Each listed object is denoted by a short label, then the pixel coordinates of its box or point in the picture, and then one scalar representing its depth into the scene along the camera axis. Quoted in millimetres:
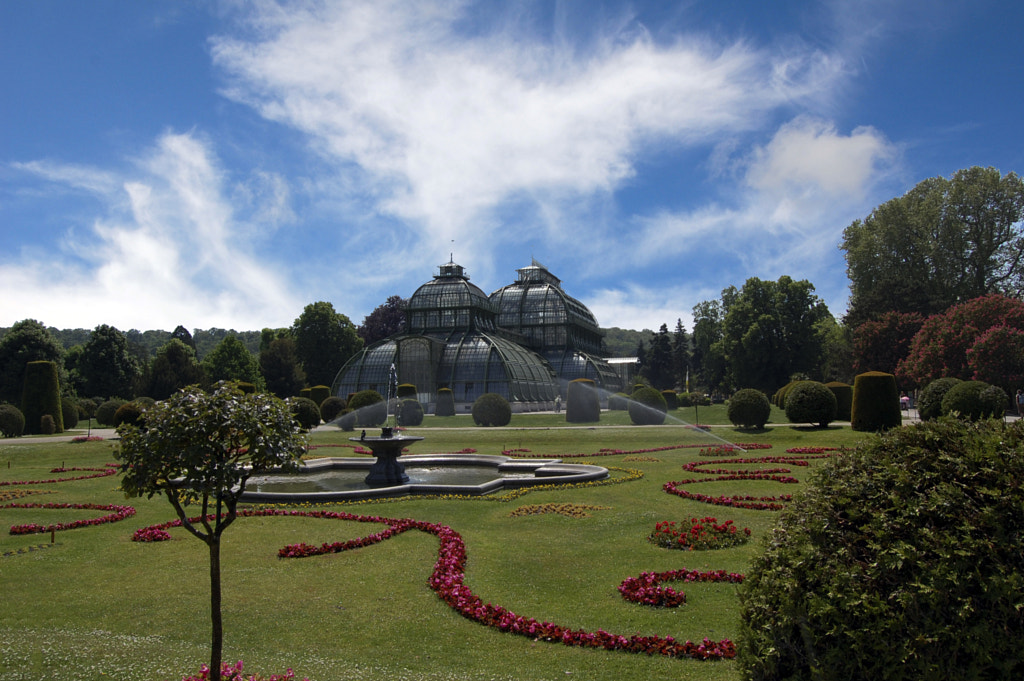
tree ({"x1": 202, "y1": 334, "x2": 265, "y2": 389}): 61062
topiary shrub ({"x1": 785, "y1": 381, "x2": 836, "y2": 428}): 28094
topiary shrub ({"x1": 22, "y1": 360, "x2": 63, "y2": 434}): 35875
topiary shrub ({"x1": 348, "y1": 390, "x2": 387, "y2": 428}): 42297
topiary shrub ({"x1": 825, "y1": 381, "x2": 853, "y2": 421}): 32844
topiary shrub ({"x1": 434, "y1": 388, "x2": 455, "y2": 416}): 51125
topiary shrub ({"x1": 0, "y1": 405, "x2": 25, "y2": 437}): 31973
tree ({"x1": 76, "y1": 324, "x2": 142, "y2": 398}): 56812
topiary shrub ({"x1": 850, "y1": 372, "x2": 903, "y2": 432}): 25281
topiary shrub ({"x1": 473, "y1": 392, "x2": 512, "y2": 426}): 38125
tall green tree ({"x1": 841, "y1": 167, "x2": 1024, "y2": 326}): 44812
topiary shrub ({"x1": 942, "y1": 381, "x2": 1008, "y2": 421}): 24156
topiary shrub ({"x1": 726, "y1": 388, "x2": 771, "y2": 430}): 29703
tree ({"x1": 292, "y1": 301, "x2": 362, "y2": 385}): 70688
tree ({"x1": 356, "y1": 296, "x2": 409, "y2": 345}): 88312
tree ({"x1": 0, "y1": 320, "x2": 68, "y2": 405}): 50406
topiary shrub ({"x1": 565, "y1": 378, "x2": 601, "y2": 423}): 39844
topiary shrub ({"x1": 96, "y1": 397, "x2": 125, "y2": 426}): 41375
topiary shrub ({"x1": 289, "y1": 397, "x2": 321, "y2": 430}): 33656
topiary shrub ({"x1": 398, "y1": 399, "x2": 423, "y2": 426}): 41406
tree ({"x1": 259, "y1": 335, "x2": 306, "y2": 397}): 63500
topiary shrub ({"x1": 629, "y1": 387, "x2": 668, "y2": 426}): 37469
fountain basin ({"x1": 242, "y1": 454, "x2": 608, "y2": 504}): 13992
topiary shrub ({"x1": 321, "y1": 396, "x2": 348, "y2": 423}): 44500
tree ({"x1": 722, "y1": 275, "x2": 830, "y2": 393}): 57781
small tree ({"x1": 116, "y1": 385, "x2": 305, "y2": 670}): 4820
